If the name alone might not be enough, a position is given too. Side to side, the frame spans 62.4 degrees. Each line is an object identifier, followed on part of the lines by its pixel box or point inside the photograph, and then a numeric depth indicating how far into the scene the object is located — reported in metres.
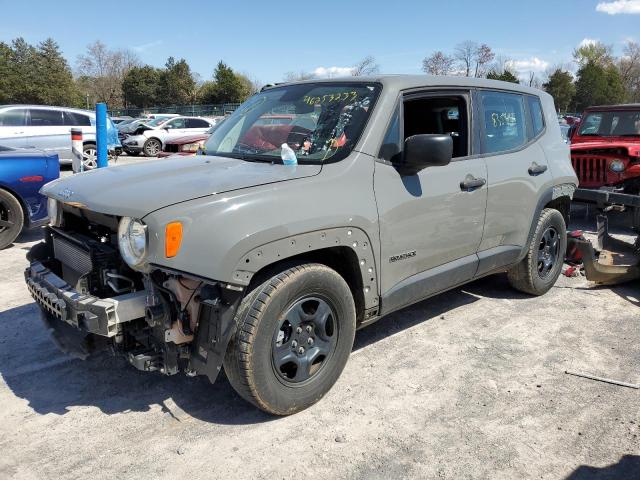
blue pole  8.55
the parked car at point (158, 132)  20.53
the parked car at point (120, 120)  26.89
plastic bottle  3.30
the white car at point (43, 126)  12.95
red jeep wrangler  7.89
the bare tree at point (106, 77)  69.06
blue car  6.45
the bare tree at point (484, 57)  50.91
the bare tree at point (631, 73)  60.76
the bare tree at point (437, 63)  50.58
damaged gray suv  2.67
